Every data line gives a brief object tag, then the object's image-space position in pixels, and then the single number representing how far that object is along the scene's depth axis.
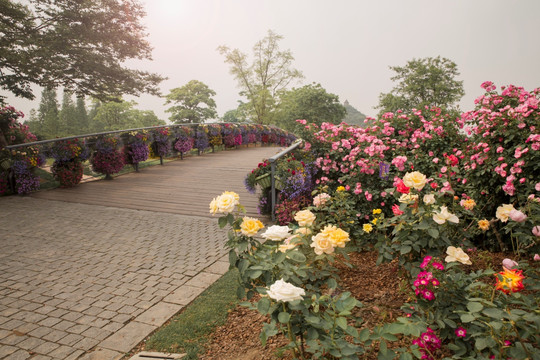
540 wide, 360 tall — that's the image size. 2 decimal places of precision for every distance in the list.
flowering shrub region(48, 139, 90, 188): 8.12
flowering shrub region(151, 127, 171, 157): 11.24
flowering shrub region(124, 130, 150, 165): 10.04
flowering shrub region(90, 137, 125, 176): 9.11
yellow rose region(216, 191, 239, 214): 2.13
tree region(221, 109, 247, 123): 53.97
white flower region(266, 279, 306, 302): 1.54
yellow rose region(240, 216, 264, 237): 2.08
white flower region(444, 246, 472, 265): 1.94
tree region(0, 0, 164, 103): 11.45
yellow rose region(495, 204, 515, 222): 2.39
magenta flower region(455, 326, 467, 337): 1.75
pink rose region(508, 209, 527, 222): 2.11
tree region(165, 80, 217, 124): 41.35
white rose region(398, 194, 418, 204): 2.50
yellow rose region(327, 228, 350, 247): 1.97
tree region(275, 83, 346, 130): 44.38
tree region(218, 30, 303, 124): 44.47
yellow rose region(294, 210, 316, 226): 2.30
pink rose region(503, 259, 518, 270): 1.78
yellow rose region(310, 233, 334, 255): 2.00
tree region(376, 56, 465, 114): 35.81
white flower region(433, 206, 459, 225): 2.19
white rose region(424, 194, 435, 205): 2.31
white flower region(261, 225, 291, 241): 1.99
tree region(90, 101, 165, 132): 39.19
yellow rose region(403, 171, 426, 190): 2.36
